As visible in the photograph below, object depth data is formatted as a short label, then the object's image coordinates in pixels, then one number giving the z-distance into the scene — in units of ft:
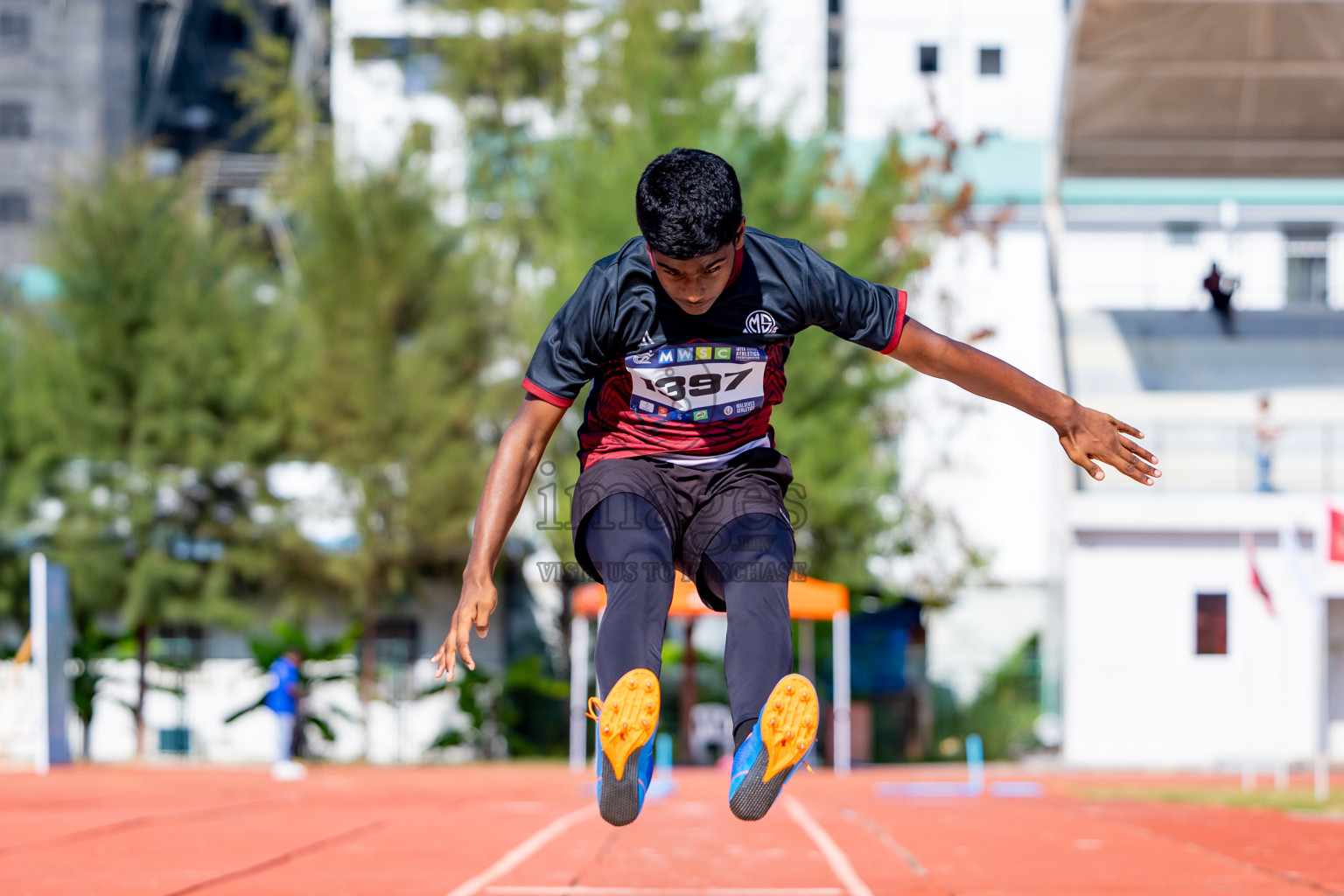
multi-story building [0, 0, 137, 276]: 157.79
